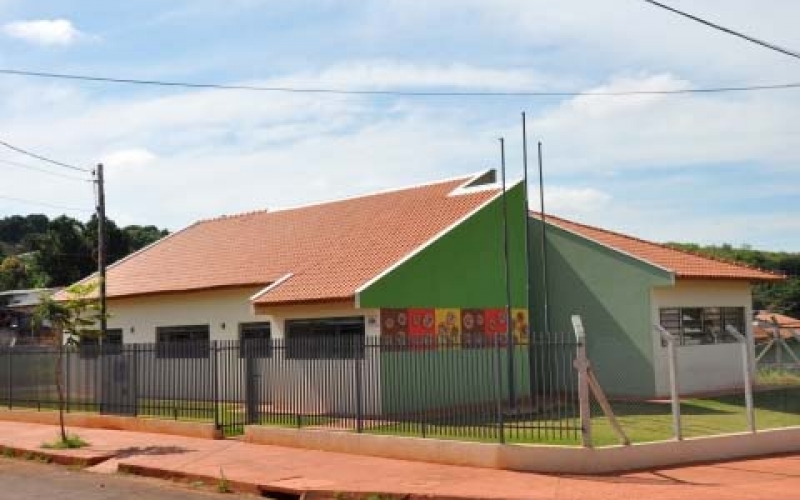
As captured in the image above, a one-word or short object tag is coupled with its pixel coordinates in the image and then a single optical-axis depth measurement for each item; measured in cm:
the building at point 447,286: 2150
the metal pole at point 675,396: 1366
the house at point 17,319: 2812
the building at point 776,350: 2381
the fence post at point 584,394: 1278
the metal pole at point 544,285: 2336
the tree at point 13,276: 6594
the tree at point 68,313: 1755
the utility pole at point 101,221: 2452
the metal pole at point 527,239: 2252
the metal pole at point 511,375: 1359
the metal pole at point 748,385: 1449
